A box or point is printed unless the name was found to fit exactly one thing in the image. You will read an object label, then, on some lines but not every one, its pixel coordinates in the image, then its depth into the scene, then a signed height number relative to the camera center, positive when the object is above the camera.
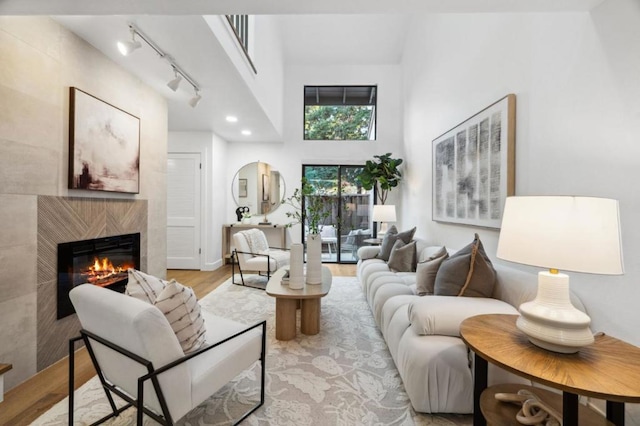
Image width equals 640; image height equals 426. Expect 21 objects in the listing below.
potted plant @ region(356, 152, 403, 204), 5.43 +0.76
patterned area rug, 1.65 -1.16
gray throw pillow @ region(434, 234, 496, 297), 1.97 -0.42
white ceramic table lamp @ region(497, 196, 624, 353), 1.03 -0.12
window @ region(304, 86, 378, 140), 6.25 +2.18
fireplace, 2.26 -0.47
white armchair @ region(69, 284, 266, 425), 1.19 -0.68
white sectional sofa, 1.62 -0.76
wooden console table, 5.80 -0.41
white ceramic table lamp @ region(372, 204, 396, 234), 4.90 +0.01
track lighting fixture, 2.23 +1.37
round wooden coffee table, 2.61 -0.86
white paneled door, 5.33 +0.02
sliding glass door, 6.18 +0.16
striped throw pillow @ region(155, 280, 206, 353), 1.39 -0.49
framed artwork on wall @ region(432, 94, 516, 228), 2.29 +0.46
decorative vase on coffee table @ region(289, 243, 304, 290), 2.75 -0.52
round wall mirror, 6.09 +0.52
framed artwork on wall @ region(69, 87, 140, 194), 2.32 +0.58
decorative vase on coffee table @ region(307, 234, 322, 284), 2.90 -0.46
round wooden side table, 0.95 -0.54
